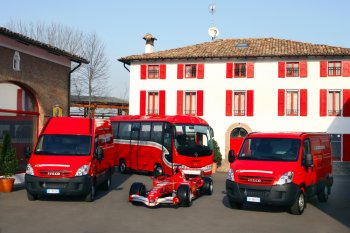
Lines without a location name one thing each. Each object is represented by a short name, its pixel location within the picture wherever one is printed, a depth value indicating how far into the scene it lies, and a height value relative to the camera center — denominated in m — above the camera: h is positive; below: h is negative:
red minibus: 21.14 -1.05
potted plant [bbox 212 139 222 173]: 31.39 -2.28
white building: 32.31 +2.47
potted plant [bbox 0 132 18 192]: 15.91 -1.52
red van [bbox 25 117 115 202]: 13.27 -1.14
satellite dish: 41.31 +7.79
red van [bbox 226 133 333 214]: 12.08 -1.27
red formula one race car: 12.95 -2.00
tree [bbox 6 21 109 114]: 46.97 +4.90
